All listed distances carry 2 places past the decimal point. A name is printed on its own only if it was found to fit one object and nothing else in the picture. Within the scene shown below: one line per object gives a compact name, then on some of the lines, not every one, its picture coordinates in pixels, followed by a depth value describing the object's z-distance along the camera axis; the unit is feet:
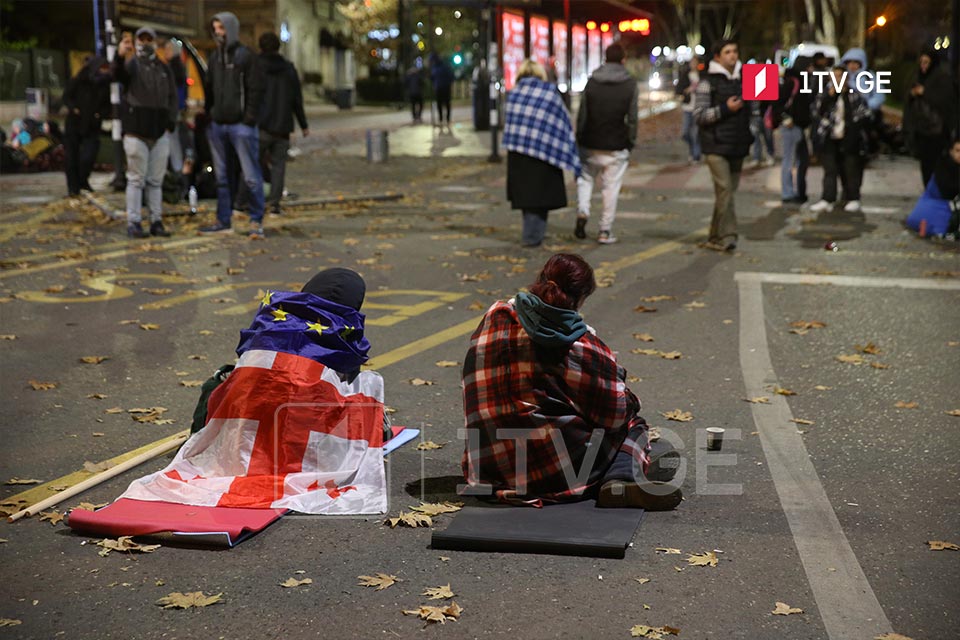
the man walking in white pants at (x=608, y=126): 41.60
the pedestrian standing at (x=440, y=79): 107.76
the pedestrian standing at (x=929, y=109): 47.29
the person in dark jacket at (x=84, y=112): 53.36
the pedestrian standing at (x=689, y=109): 74.49
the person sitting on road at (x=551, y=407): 16.20
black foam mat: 14.88
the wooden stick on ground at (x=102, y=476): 16.37
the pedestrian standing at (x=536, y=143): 39.58
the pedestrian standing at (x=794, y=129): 53.62
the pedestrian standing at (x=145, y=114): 41.27
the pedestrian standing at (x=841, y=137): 51.75
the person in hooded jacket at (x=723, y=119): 38.96
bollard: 77.30
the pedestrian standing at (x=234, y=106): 42.86
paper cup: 19.16
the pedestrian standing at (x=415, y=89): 116.26
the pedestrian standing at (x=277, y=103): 47.60
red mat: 15.07
